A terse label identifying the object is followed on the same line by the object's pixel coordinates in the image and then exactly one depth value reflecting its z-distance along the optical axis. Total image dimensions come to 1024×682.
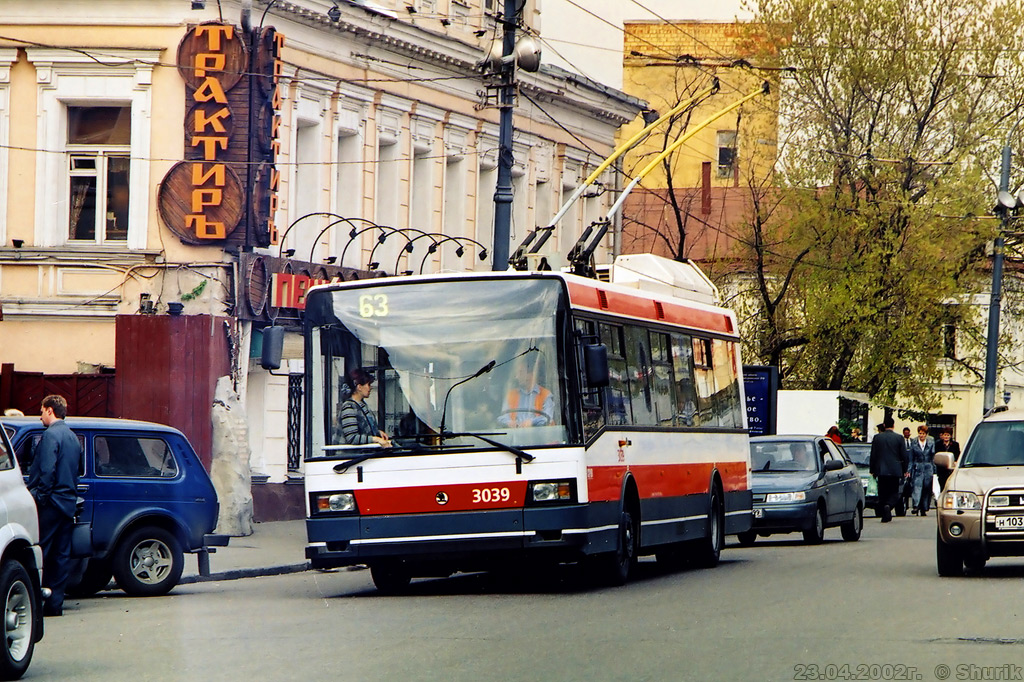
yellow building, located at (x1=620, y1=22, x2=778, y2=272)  60.50
